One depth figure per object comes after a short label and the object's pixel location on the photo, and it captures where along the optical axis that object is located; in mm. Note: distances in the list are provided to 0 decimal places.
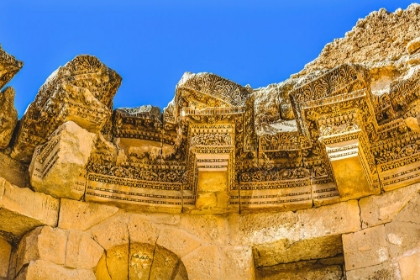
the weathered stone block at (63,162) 6824
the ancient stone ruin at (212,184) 6785
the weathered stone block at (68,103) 7016
